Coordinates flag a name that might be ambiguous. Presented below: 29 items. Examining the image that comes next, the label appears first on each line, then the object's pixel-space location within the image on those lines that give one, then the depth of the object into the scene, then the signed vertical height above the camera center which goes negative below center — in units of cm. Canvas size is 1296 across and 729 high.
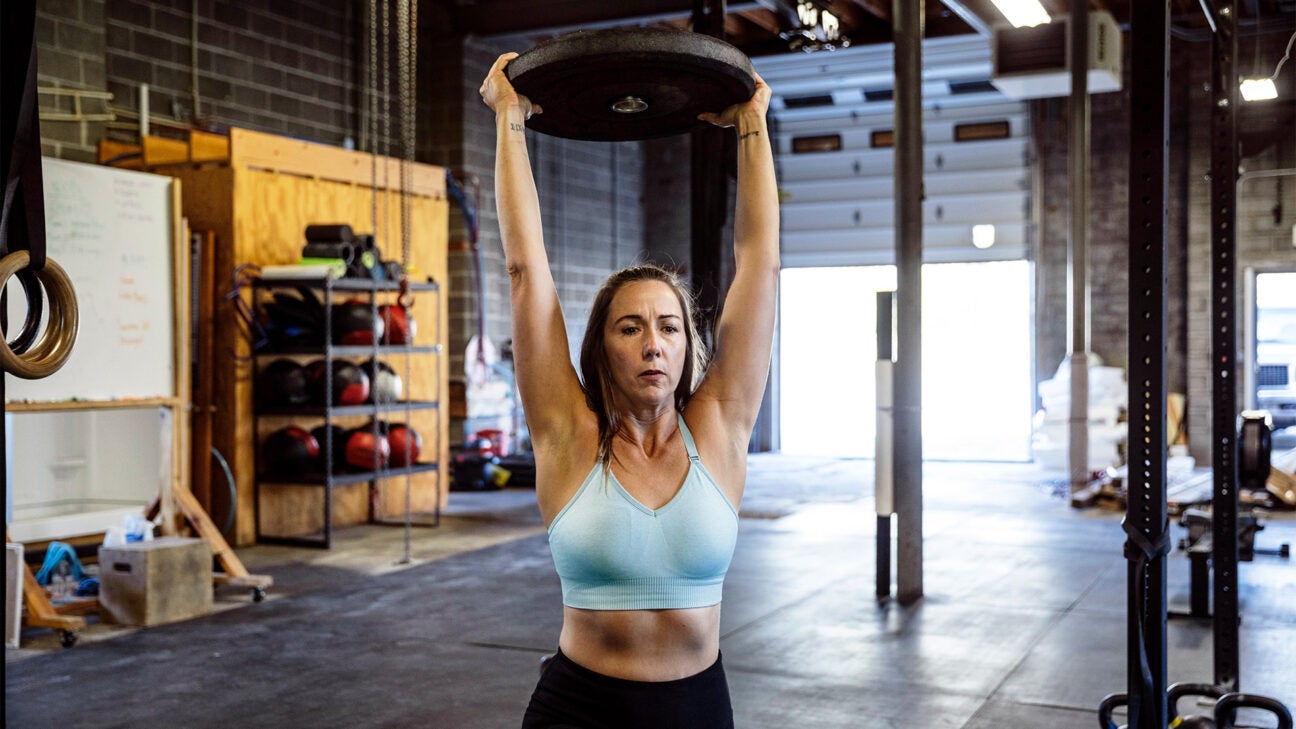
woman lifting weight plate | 173 -15
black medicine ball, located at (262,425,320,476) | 713 -57
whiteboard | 565 +40
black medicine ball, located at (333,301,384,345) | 722 +19
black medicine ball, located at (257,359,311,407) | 712 -17
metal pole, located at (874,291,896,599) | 551 -41
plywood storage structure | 720 +81
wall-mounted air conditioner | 909 +228
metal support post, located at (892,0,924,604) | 543 +27
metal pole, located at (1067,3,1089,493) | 888 +95
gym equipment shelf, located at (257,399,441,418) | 699 -32
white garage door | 1232 +211
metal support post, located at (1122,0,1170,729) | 243 +2
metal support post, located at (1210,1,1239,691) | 364 -9
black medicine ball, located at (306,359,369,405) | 716 -16
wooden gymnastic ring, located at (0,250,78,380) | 140 +3
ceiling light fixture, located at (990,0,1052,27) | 675 +193
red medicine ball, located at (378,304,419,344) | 752 +19
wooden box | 513 -96
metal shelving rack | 693 -31
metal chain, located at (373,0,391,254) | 825 +101
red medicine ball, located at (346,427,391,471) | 729 -57
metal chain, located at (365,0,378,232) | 697 +109
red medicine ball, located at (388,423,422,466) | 762 -54
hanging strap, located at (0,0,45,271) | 132 +24
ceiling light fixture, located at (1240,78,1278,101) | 806 +178
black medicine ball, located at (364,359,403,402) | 736 -17
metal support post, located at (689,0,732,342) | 423 +55
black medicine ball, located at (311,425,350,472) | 734 -55
